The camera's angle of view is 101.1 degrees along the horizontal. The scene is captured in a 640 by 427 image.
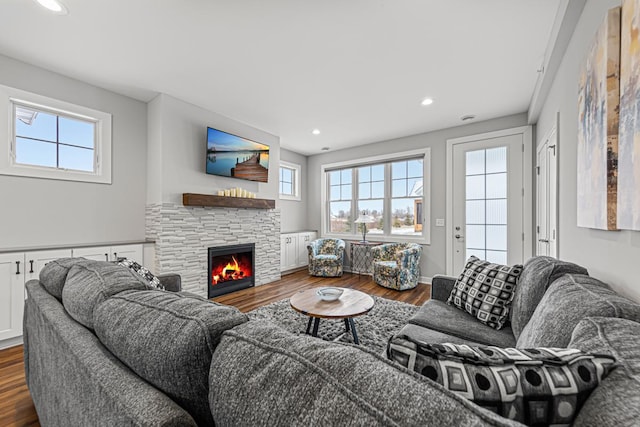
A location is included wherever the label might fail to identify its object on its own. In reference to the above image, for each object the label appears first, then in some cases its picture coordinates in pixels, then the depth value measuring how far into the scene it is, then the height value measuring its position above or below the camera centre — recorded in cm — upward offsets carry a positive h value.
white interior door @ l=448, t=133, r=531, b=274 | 368 +22
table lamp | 502 -13
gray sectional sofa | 40 -31
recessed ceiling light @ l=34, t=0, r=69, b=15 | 181 +146
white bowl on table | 225 -70
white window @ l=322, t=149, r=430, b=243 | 467 +35
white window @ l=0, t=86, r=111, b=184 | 254 +79
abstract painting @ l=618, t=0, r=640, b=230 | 97 +36
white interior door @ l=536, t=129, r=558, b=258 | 241 +18
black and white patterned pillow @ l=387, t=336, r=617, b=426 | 49 -32
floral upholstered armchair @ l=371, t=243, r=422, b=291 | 399 -82
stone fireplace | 322 -30
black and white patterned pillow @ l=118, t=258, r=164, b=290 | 174 -40
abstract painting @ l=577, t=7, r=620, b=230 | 114 +43
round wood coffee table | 199 -75
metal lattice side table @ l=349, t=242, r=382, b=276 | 503 -82
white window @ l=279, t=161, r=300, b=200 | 565 +74
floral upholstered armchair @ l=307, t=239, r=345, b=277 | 489 -80
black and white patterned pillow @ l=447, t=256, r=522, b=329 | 167 -52
